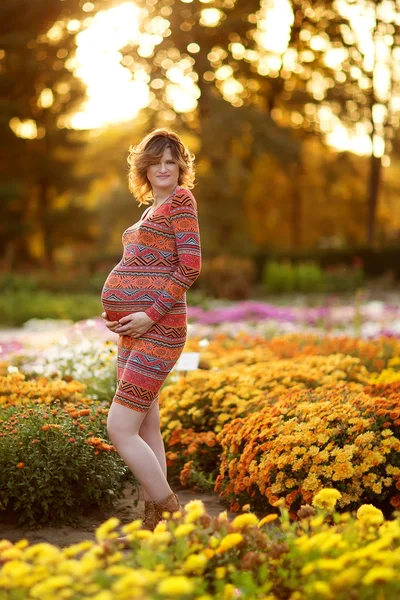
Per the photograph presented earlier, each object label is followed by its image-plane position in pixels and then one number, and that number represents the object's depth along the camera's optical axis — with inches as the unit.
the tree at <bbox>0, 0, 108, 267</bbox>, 853.8
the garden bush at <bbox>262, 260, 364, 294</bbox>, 675.4
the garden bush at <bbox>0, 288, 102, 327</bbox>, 504.7
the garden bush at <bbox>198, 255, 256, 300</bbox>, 655.1
